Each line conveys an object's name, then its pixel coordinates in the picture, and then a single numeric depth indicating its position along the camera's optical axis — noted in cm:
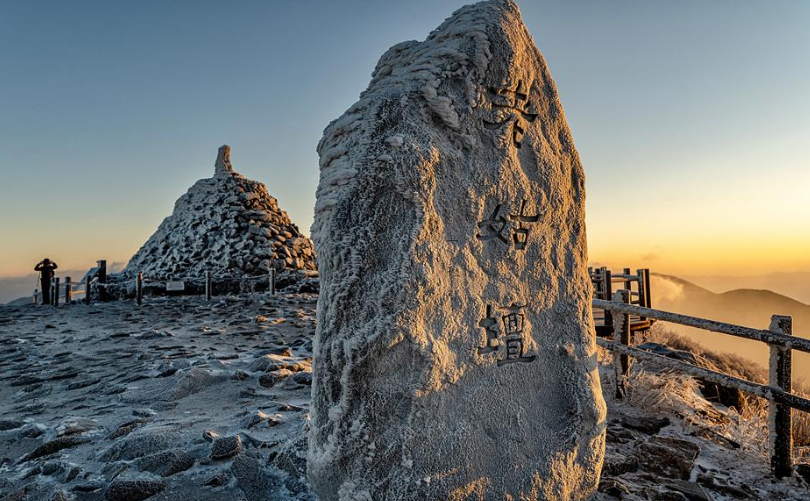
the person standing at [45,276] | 1458
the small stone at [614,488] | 294
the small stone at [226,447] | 298
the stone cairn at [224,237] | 1695
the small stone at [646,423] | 409
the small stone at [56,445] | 320
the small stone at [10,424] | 382
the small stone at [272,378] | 465
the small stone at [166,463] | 281
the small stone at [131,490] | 256
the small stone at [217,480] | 269
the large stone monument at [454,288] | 202
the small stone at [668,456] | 335
